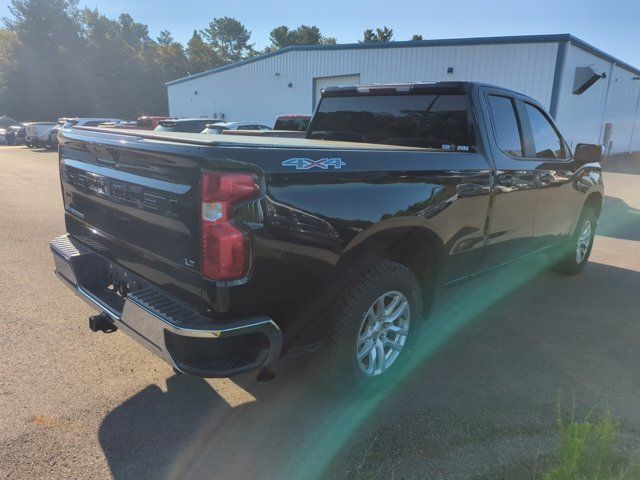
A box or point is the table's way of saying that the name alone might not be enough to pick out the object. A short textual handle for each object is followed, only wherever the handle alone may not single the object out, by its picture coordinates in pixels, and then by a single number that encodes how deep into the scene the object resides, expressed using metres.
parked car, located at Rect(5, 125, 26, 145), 29.17
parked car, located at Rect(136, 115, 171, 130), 19.45
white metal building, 16.89
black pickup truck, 2.27
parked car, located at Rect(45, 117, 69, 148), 25.44
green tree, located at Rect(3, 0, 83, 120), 50.81
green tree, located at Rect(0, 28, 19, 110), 49.81
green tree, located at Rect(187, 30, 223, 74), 71.81
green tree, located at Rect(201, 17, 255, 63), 85.50
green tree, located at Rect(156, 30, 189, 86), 65.75
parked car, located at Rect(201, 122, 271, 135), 12.77
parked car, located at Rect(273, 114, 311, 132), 13.49
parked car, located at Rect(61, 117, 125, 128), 20.98
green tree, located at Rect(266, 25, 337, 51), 75.94
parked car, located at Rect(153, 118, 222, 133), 15.49
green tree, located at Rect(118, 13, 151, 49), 82.00
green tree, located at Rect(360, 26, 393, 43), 69.94
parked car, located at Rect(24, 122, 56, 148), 25.50
